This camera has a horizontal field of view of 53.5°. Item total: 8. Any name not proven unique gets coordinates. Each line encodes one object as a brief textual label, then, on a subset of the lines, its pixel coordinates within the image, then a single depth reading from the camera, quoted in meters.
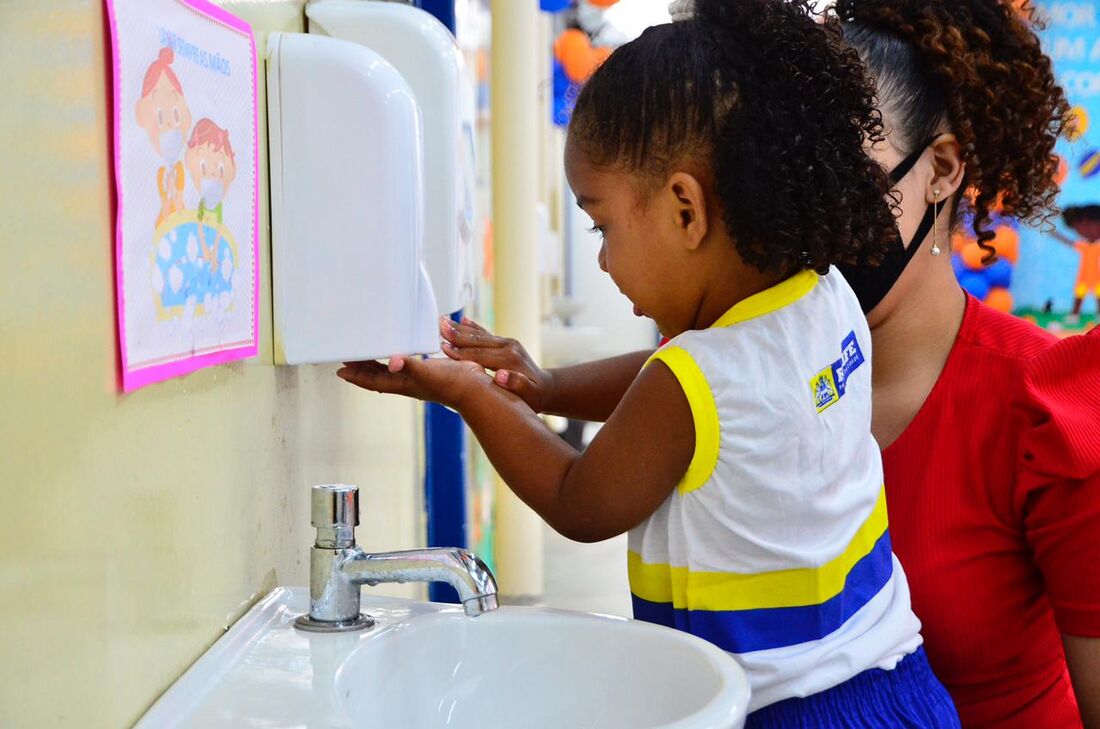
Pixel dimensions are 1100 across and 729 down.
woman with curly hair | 1.13
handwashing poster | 0.68
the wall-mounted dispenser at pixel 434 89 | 1.17
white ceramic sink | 0.83
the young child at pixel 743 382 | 0.94
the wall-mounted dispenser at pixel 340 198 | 0.98
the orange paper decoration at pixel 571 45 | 5.48
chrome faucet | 0.89
